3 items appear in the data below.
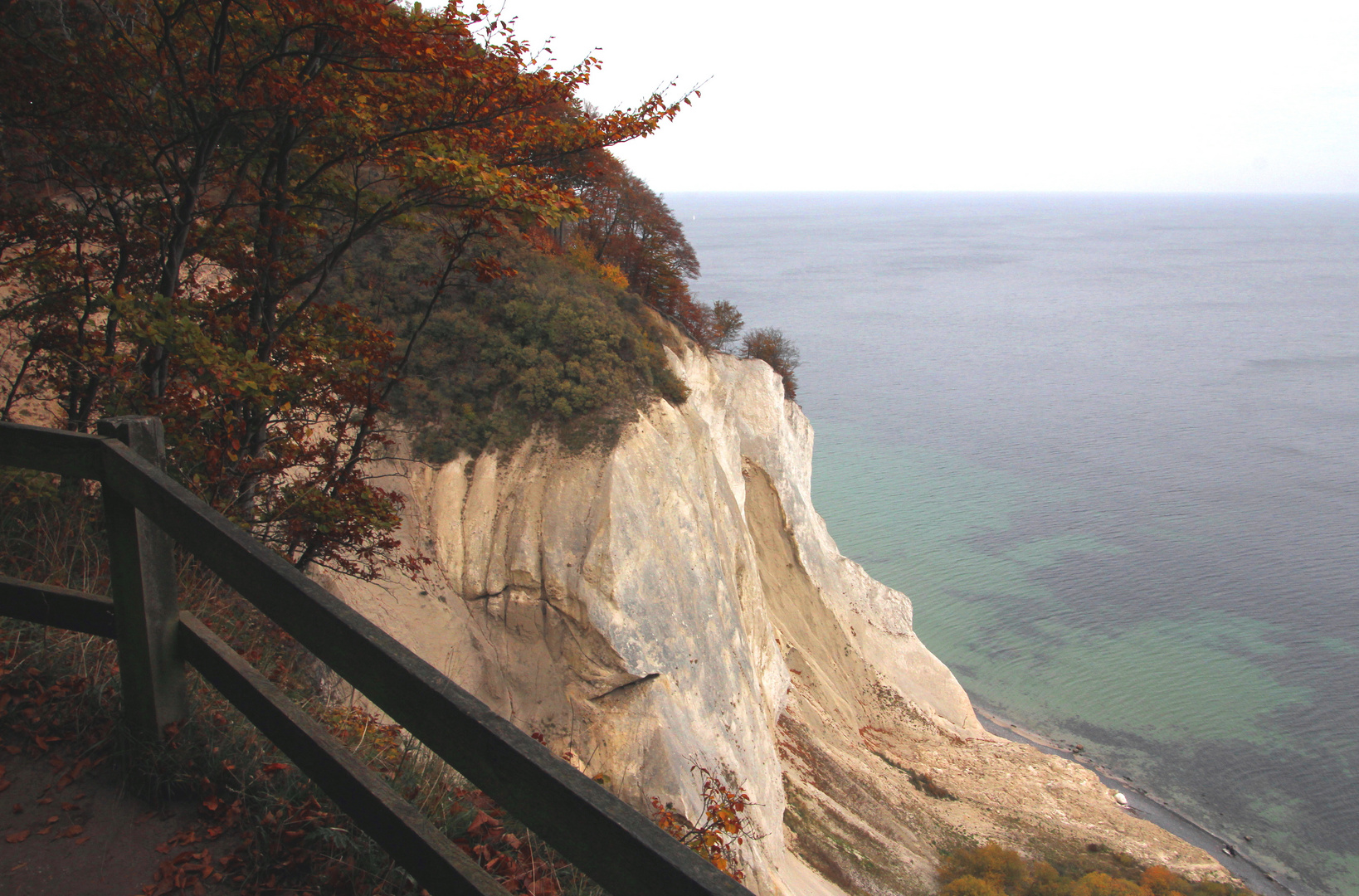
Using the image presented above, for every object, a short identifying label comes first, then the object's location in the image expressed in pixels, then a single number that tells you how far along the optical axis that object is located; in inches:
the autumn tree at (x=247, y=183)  265.6
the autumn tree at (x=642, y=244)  1096.2
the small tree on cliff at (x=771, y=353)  1314.0
